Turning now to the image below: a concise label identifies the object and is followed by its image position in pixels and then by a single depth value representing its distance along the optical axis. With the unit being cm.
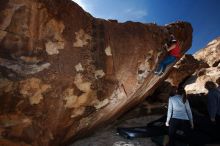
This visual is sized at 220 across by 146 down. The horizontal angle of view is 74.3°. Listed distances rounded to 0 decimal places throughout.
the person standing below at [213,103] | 408
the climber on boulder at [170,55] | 458
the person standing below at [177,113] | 364
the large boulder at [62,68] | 337
